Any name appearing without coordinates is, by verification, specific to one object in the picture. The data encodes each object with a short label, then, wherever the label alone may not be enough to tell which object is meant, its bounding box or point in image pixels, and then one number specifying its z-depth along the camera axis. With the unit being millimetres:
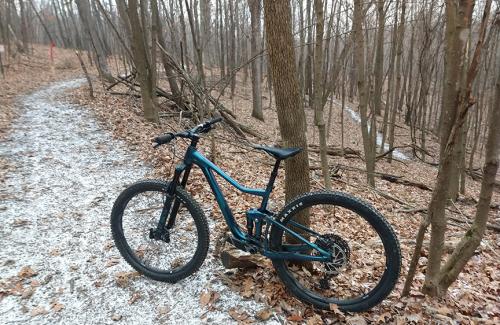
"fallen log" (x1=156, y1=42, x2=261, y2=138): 9030
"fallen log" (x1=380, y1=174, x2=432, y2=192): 9023
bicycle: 2738
